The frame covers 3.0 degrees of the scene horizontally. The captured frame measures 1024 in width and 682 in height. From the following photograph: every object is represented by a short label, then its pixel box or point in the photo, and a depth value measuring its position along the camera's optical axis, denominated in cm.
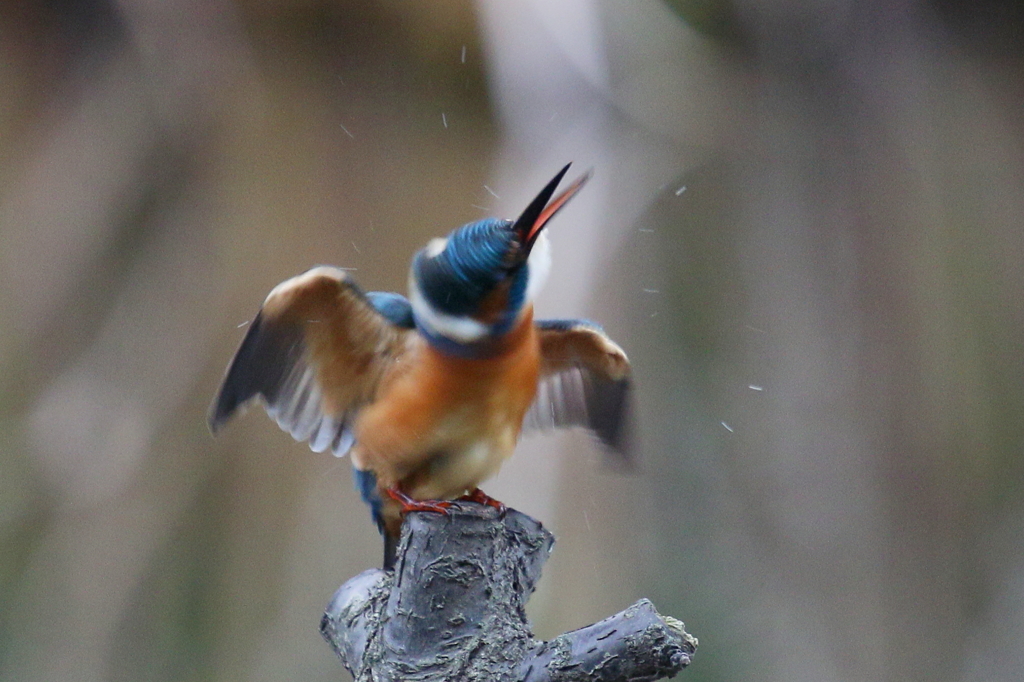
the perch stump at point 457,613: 660
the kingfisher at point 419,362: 665
